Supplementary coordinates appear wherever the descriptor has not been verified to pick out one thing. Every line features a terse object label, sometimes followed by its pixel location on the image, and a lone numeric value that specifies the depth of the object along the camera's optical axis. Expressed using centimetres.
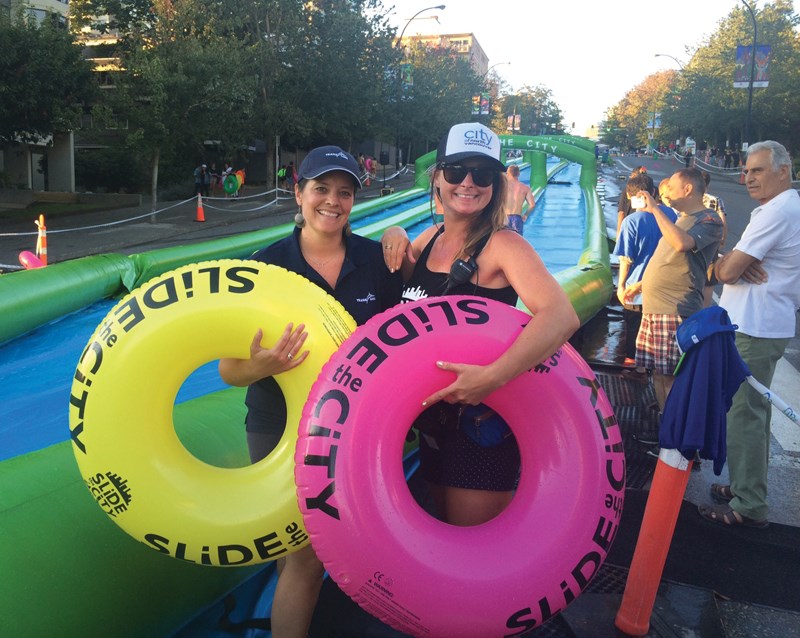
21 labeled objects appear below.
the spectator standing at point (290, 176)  2882
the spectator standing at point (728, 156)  4748
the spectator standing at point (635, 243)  554
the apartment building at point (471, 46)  10844
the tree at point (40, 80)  1455
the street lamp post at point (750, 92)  2979
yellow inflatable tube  197
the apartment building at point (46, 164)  2222
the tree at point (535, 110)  9205
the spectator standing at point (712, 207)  445
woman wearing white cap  197
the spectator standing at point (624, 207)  777
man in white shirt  338
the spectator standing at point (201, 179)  2402
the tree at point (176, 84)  1573
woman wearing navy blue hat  212
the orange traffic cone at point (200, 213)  1875
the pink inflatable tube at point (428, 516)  175
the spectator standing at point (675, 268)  424
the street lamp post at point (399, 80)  3066
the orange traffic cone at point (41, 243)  844
